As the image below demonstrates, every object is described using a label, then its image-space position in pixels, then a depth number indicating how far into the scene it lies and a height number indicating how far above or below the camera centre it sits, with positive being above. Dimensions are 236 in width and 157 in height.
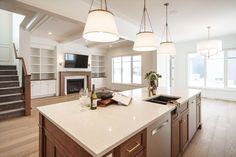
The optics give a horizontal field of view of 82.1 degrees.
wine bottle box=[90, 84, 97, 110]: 1.65 -0.31
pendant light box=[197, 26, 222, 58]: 4.03 +0.88
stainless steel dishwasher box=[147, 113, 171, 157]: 1.32 -0.67
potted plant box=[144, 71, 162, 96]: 2.68 -0.11
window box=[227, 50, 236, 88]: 6.11 +0.30
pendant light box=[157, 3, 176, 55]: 2.81 +0.57
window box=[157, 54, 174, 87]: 6.59 +0.35
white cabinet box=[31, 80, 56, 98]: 6.35 -0.63
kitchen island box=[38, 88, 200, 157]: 0.95 -0.44
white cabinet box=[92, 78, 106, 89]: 9.31 -0.45
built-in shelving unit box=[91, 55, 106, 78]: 9.55 +0.70
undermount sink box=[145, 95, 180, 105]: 2.44 -0.43
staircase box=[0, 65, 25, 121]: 3.84 -0.67
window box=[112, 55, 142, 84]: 8.44 +0.41
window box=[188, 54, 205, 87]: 7.06 +0.29
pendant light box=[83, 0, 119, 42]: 1.37 +0.54
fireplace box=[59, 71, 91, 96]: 7.30 -0.32
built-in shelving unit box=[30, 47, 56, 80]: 6.76 +0.63
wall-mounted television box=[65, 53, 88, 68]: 7.56 +0.87
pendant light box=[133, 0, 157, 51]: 2.12 +0.56
